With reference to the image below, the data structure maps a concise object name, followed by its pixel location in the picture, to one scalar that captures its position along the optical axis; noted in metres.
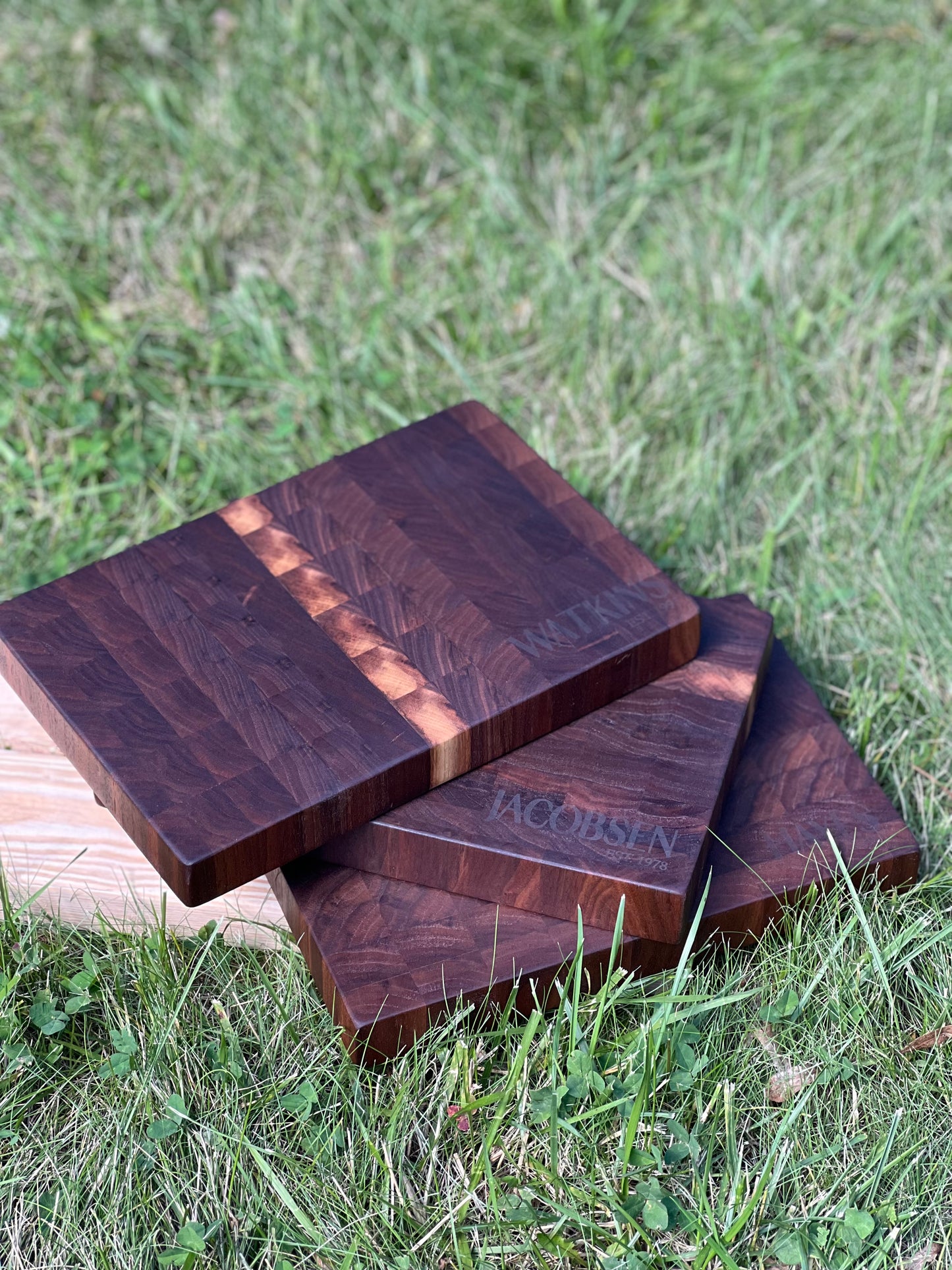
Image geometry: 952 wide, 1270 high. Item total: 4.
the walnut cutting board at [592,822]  1.85
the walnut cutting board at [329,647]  1.83
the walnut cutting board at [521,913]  1.84
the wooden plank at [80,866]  1.94
